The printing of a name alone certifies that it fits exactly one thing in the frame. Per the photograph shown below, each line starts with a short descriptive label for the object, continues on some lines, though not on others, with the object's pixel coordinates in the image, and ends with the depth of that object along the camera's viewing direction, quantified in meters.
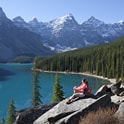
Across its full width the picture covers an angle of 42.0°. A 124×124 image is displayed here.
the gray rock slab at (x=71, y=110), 9.93
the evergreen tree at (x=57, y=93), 31.06
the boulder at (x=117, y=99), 11.49
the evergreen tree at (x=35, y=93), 37.54
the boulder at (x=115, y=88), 14.08
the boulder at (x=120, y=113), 8.28
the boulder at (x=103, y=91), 13.44
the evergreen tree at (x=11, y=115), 30.70
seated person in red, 11.77
